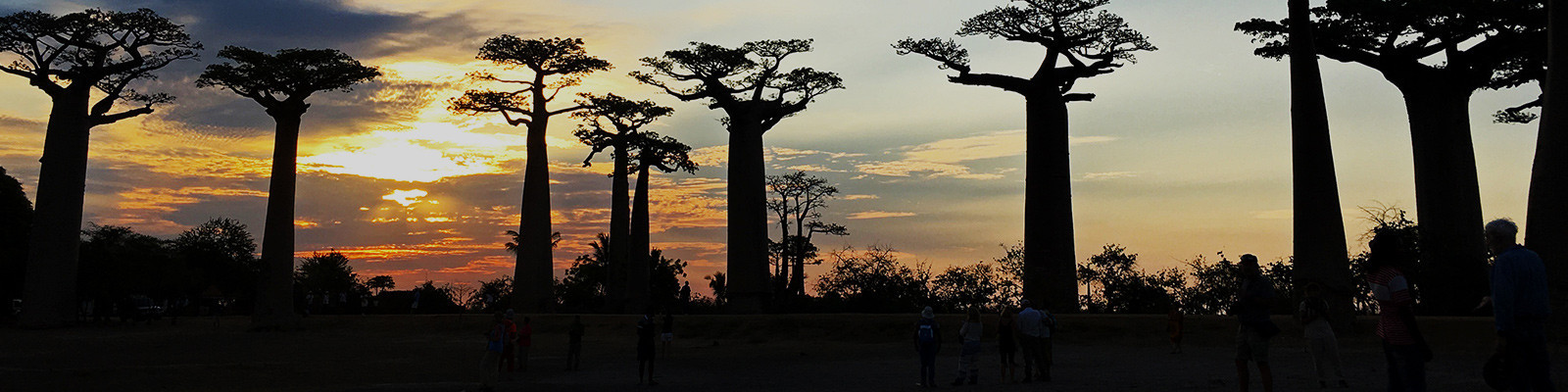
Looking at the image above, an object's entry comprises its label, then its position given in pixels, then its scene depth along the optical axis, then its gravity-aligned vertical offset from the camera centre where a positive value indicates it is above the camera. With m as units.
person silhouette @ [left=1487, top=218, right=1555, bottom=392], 6.77 +0.12
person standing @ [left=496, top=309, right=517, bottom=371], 19.08 -0.42
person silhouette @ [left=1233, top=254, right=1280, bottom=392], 10.76 +0.05
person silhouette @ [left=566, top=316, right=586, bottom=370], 21.16 -0.41
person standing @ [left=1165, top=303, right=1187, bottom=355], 21.80 -0.01
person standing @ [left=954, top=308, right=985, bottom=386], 15.52 -0.33
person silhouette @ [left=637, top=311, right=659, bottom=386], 17.53 -0.33
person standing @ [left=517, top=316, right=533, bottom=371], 21.41 -0.44
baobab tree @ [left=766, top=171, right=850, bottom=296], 56.03 +4.79
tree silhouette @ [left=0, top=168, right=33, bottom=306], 46.19 +3.52
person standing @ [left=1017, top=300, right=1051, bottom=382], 15.51 -0.14
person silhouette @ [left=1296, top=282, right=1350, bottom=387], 13.90 -0.09
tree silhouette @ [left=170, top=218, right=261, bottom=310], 67.68 +3.66
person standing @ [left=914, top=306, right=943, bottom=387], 15.36 -0.24
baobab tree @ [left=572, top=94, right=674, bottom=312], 47.12 +7.16
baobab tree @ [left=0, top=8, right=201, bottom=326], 41.22 +7.65
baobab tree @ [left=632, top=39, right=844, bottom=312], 40.88 +7.72
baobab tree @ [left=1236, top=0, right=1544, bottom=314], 29.31 +7.23
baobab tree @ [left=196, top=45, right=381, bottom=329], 41.28 +7.90
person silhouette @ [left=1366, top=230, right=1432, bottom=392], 7.44 +0.06
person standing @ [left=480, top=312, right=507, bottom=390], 16.78 -0.56
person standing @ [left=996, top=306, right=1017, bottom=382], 16.05 -0.19
